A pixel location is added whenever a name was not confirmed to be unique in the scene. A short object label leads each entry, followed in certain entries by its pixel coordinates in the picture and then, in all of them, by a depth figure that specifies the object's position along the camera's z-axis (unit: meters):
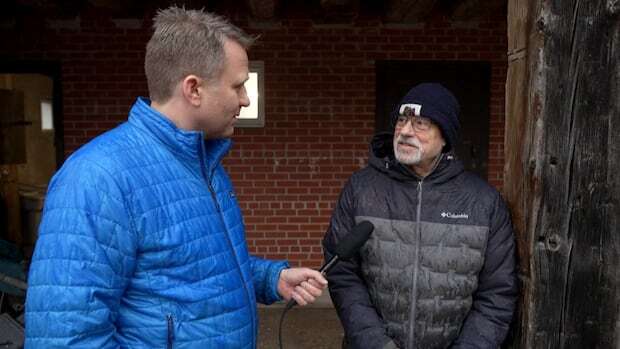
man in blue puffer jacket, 1.09
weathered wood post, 1.49
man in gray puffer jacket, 1.77
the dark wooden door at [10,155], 5.96
